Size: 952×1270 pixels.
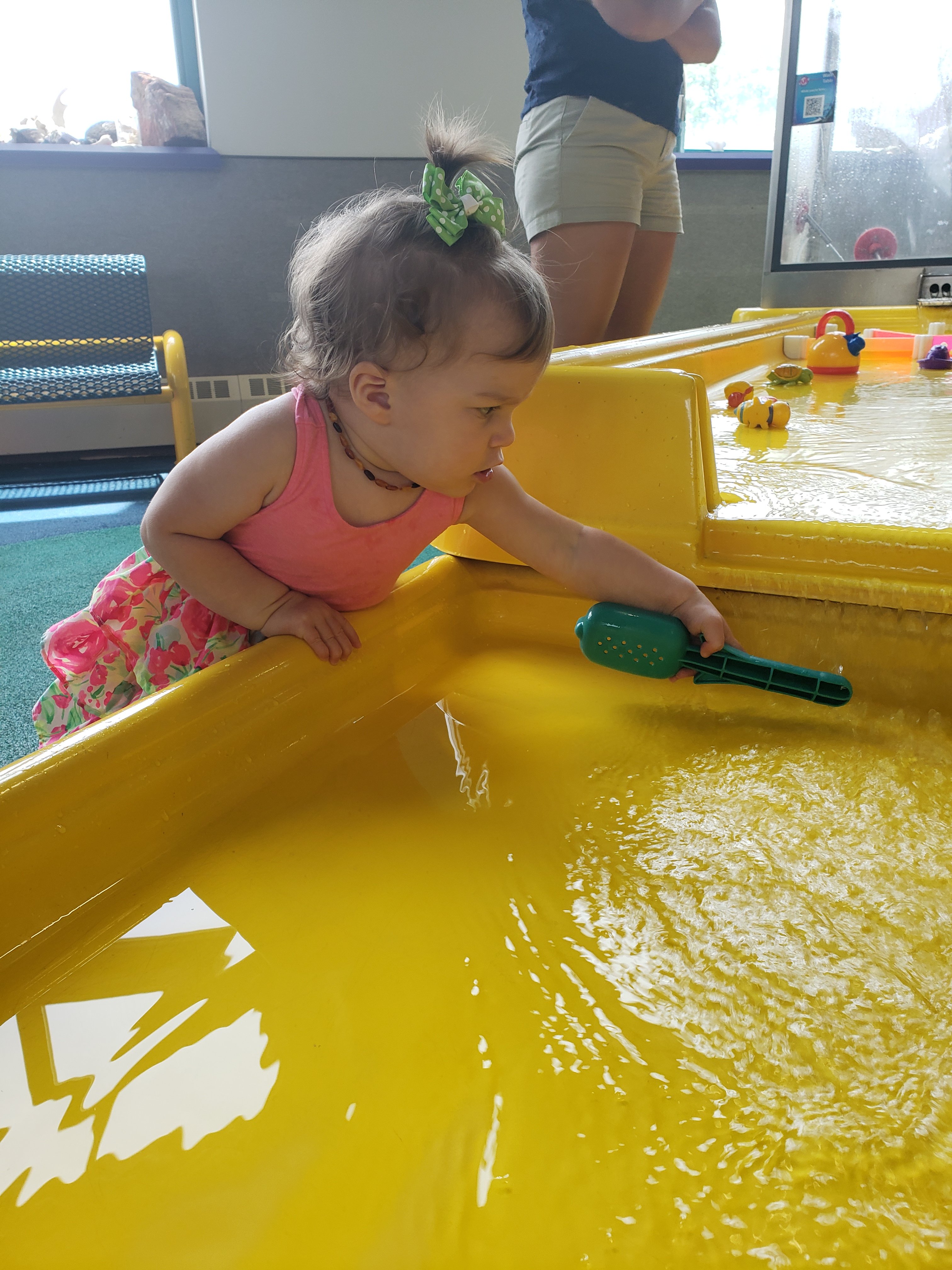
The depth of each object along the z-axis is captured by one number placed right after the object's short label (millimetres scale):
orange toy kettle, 1751
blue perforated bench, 2529
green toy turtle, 1618
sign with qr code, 2420
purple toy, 1812
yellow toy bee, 1141
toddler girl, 631
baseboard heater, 2996
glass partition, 2354
